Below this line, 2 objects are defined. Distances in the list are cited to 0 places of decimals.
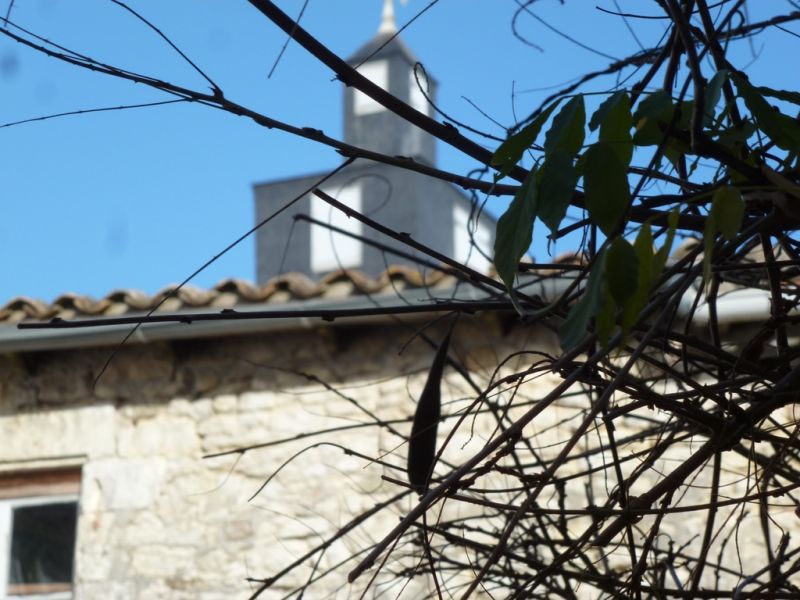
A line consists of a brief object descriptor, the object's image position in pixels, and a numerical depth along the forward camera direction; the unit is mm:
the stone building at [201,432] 4891
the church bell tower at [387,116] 15164
